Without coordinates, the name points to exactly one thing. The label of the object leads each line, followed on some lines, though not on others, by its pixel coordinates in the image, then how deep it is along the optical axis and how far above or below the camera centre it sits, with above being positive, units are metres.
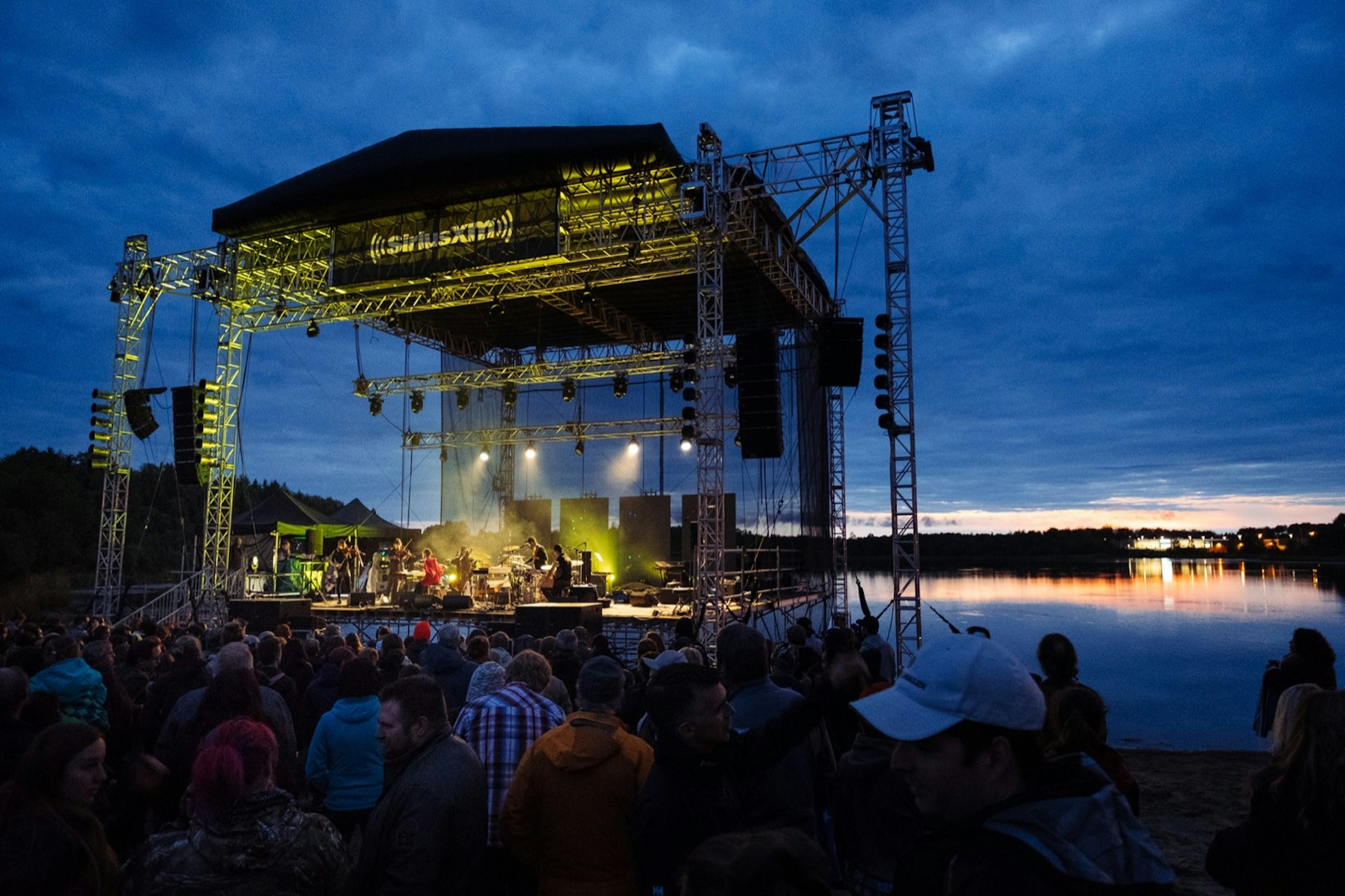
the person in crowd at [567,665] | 5.89 -1.08
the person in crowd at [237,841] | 1.93 -0.80
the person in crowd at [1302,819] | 1.79 -0.69
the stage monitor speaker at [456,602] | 16.34 -1.71
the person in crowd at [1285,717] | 1.94 -0.53
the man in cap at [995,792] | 1.05 -0.39
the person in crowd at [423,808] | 2.36 -0.87
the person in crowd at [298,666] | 5.22 -0.97
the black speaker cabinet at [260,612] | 14.75 -1.74
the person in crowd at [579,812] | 2.48 -0.92
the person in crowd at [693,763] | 2.15 -0.70
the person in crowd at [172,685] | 4.36 -0.91
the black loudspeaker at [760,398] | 12.86 +1.94
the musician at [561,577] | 16.80 -1.25
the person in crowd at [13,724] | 2.92 -0.78
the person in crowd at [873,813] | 2.47 -0.92
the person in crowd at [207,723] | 3.37 -0.94
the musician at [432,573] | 18.66 -1.28
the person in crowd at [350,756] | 3.59 -1.07
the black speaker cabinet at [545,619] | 11.81 -1.49
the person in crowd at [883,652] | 5.67 -0.98
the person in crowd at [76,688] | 4.07 -0.87
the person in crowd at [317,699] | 4.84 -1.10
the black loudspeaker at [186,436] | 16.70 +1.72
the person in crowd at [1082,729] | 2.70 -0.72
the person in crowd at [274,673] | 4.64 -0.91
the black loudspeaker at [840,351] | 13.37 +2.79
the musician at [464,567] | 19.53 -1.19
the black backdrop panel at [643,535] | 21.81 -0.45
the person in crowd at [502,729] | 3.12 -0.85
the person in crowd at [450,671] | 5.04 -0.97
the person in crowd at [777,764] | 2.52 -0.81
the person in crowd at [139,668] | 5.20 -1.02
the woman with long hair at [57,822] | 1.89 -0.75
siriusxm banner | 14.63 +5.31
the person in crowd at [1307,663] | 4.58 -0.84
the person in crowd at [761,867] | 0.98 -0.43
